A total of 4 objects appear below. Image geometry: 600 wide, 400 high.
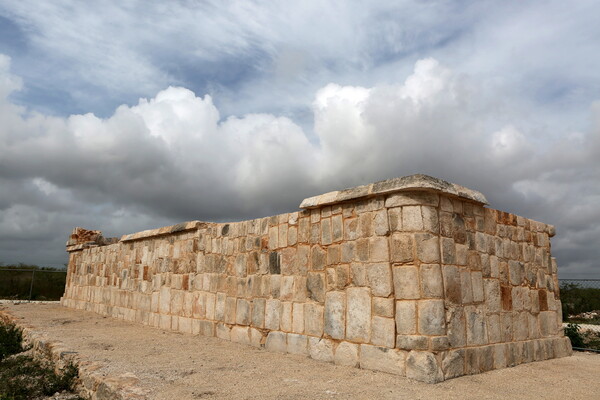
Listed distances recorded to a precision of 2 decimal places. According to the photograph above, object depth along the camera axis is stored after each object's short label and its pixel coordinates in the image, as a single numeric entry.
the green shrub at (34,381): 5.00
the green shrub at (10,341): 7.47
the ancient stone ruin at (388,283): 4.79
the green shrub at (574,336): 8.31
